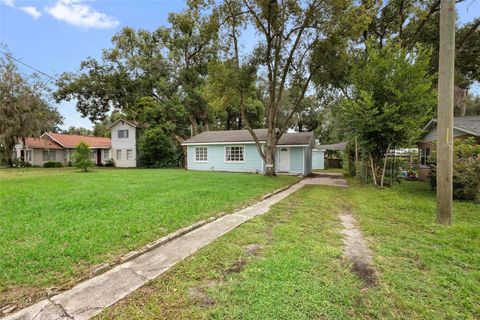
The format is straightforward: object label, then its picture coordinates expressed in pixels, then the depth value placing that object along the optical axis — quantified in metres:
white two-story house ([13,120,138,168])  25.28
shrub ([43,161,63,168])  24.92
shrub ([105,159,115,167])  26.24
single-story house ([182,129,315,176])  17.81
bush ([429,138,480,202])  7.79
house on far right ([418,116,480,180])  10.80
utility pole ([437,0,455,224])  4.83
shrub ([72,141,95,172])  17.77
